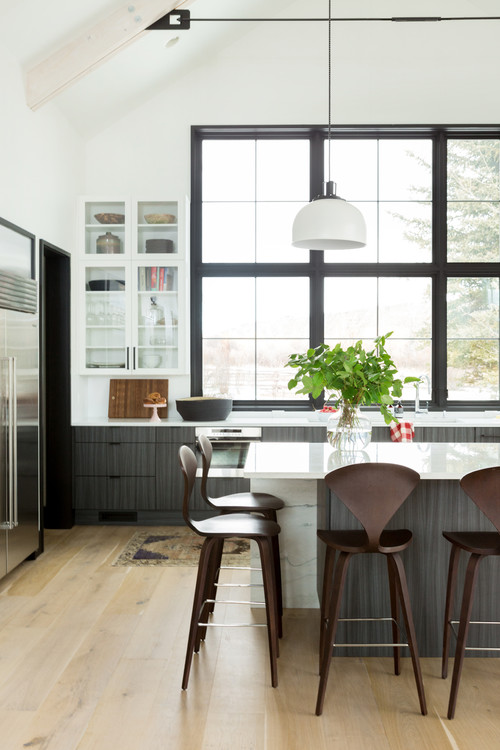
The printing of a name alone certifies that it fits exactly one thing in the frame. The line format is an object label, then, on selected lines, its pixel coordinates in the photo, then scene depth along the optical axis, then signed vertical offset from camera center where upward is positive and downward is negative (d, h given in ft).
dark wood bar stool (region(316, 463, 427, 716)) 8.09 -1.89
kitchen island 9.75 -2.69
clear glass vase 10.92 -1.03
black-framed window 19.52 +2.95
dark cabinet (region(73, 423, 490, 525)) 17.39 -2.59
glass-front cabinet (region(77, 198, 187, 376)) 18.19 +2.10
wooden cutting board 18.90 -0.85
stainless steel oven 17.46 -2.12
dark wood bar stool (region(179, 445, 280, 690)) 8.83 -2.45
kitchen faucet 18.60 -0.95
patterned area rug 14.47 -4.14
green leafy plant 10.58 -0.18
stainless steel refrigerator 12.84 -0.93
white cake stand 17.97 -1.21
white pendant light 11.16 +2.38
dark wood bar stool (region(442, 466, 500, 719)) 8.09 -2.30
